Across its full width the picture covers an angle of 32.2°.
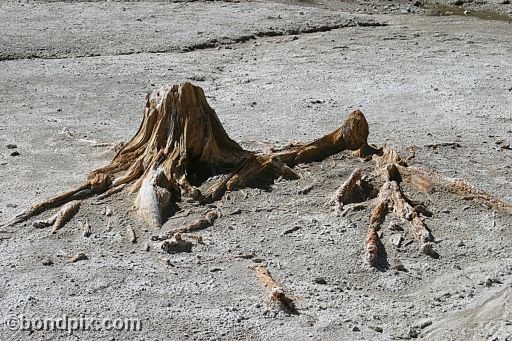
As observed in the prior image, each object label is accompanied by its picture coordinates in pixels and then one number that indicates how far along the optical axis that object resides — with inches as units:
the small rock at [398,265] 269.4
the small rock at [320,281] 260.1
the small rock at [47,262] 267.6
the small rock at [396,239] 283.0
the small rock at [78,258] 269.6
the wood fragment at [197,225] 284.0
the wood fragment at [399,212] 284.7
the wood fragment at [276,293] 244.2
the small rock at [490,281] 261.3
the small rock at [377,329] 235.2
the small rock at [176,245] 275.8
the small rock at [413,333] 233.0
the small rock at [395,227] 291.4
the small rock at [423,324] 237.8
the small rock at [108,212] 298.7
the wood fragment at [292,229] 288.2
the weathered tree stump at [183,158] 310.0
